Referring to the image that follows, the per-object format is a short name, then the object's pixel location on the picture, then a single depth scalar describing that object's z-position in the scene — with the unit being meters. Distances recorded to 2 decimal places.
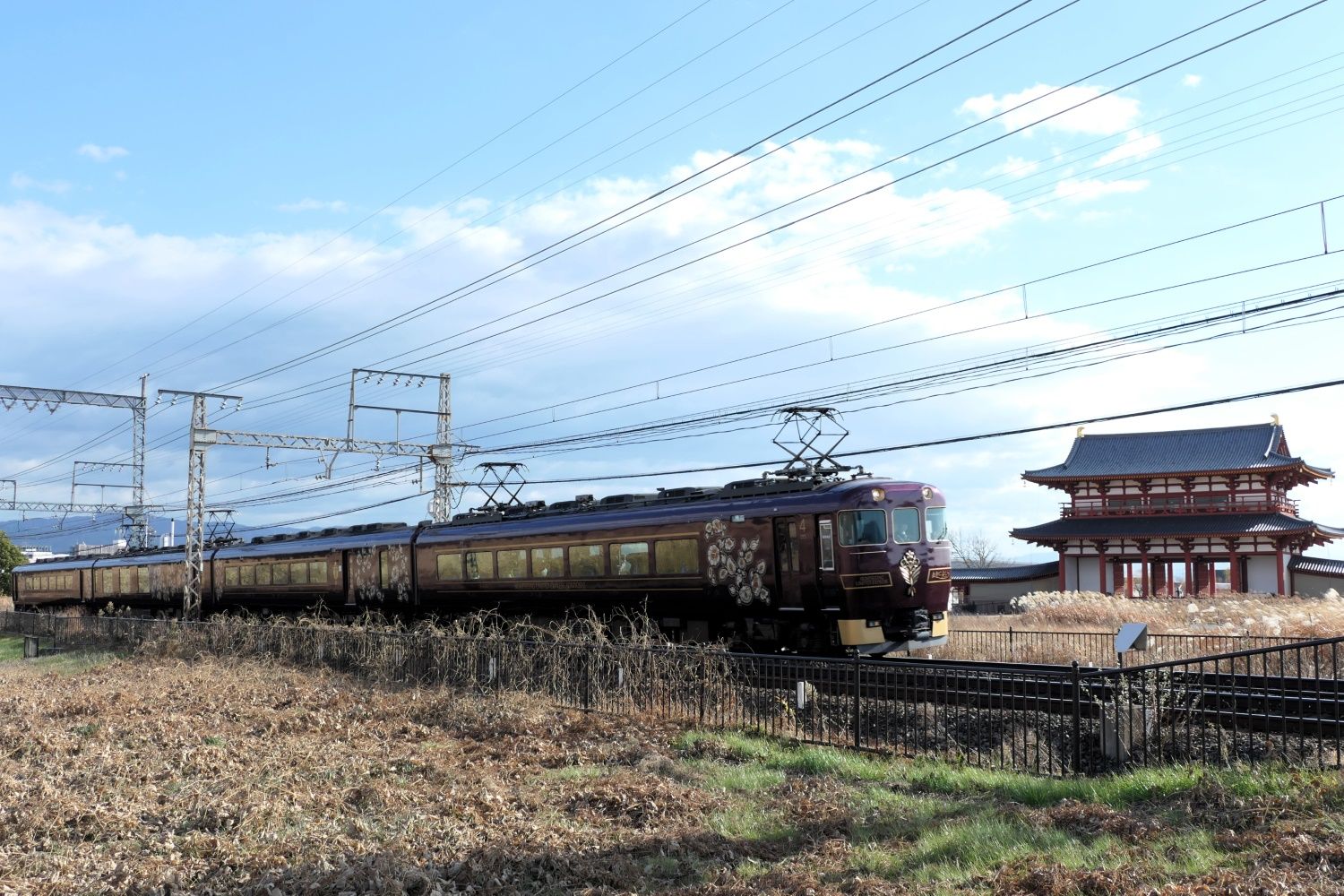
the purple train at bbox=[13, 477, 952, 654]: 15.54
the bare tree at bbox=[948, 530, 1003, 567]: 87.56
